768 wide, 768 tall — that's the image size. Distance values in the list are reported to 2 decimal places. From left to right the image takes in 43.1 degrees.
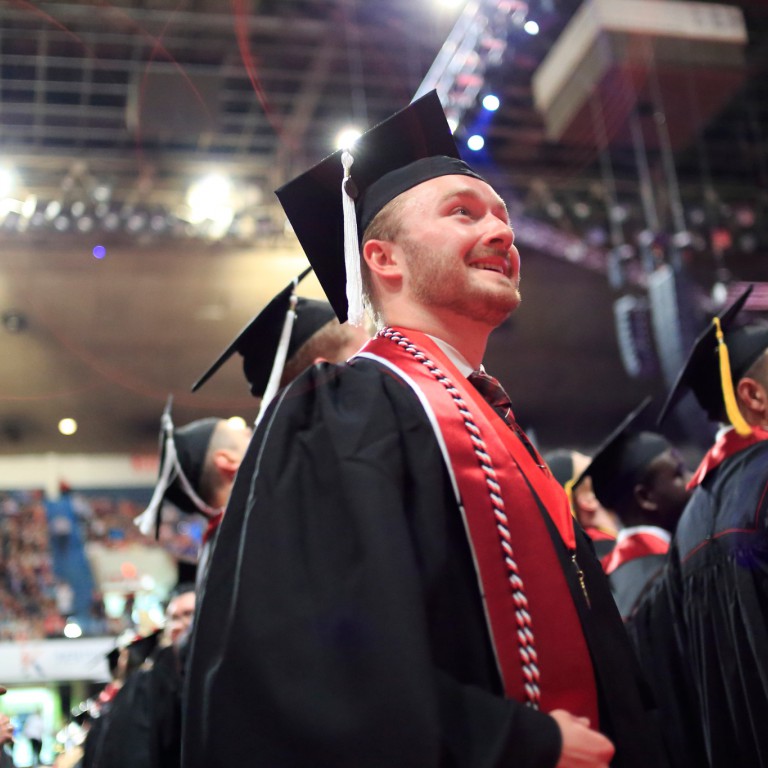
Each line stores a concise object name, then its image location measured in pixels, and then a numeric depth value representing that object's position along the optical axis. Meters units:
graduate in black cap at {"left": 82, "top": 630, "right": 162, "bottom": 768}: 3.26
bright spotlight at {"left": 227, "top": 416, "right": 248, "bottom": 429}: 3.23
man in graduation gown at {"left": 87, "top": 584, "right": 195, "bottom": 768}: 3.12
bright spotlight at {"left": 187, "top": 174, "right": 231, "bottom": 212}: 9.74
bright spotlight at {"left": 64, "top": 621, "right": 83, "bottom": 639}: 12.69
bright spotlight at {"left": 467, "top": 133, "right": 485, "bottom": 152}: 8.20
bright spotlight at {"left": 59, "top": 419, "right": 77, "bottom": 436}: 13.16
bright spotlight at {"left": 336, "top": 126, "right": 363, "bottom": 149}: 9.10
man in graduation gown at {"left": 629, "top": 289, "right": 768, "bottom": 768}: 2.13
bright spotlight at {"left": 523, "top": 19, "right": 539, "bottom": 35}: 6.89
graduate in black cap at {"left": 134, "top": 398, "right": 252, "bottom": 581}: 3.06
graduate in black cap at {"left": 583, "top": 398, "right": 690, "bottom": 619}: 3.15
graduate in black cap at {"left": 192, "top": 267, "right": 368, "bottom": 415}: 2.49
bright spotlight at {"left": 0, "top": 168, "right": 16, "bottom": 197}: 9.02
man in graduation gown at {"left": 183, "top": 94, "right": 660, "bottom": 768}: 1.18
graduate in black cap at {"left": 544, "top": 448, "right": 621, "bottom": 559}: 3.66
